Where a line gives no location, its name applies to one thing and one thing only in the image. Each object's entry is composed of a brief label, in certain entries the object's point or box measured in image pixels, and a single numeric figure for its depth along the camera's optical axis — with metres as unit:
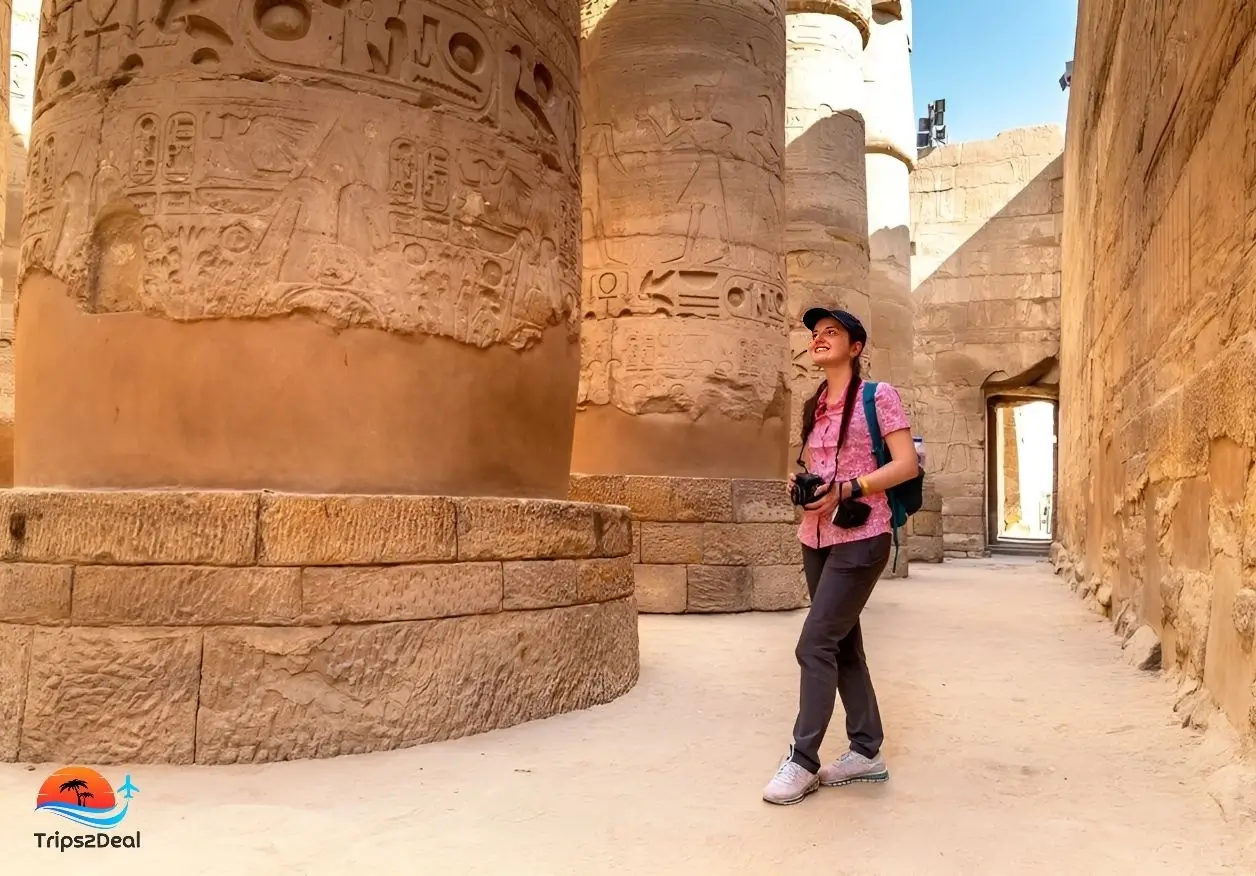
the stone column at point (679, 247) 7.64
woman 3.03
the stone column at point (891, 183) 13.74
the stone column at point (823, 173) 11.26
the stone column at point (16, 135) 10.07
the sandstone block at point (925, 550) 14.14
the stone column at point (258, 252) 3.62
